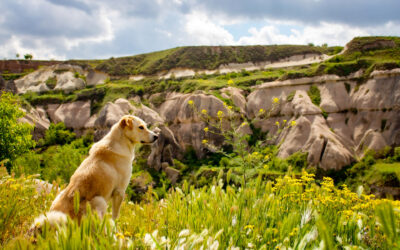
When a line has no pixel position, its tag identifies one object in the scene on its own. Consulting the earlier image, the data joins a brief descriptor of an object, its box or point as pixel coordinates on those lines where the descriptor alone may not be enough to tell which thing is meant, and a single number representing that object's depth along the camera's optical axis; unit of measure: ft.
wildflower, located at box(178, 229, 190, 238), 8.17
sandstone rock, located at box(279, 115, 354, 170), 99.71
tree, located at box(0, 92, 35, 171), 67.82
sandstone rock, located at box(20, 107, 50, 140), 149.88
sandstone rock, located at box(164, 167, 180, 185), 116.26
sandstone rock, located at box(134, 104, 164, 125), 143.13
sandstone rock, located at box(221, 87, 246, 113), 134.21
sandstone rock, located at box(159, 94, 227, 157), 132.16
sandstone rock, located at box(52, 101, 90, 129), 167.84
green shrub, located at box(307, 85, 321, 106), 124.47
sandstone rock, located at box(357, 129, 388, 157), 102.92
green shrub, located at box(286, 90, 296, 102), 126.64
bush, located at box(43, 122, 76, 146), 152.33
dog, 13.94
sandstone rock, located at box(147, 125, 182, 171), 120.37
